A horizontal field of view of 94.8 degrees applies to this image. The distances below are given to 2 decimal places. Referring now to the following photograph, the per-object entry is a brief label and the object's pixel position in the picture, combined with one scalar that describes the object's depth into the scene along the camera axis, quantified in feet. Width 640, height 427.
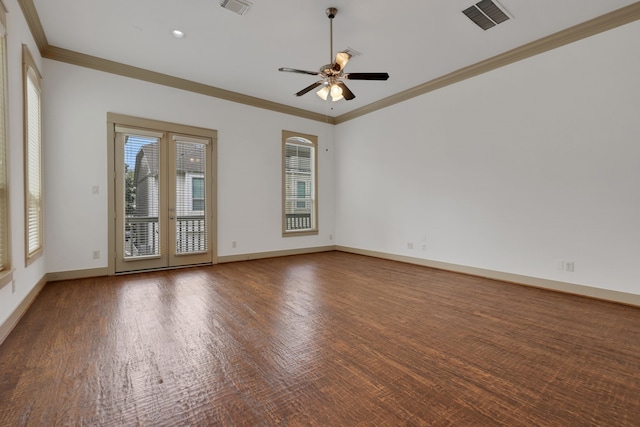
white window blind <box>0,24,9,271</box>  8.23
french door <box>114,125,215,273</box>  15.56
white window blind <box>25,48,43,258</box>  10.68
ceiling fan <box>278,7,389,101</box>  10.93
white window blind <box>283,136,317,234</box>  22.15
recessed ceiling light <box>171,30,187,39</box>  12.35
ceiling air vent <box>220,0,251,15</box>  10.54
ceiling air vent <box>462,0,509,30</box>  10.70
